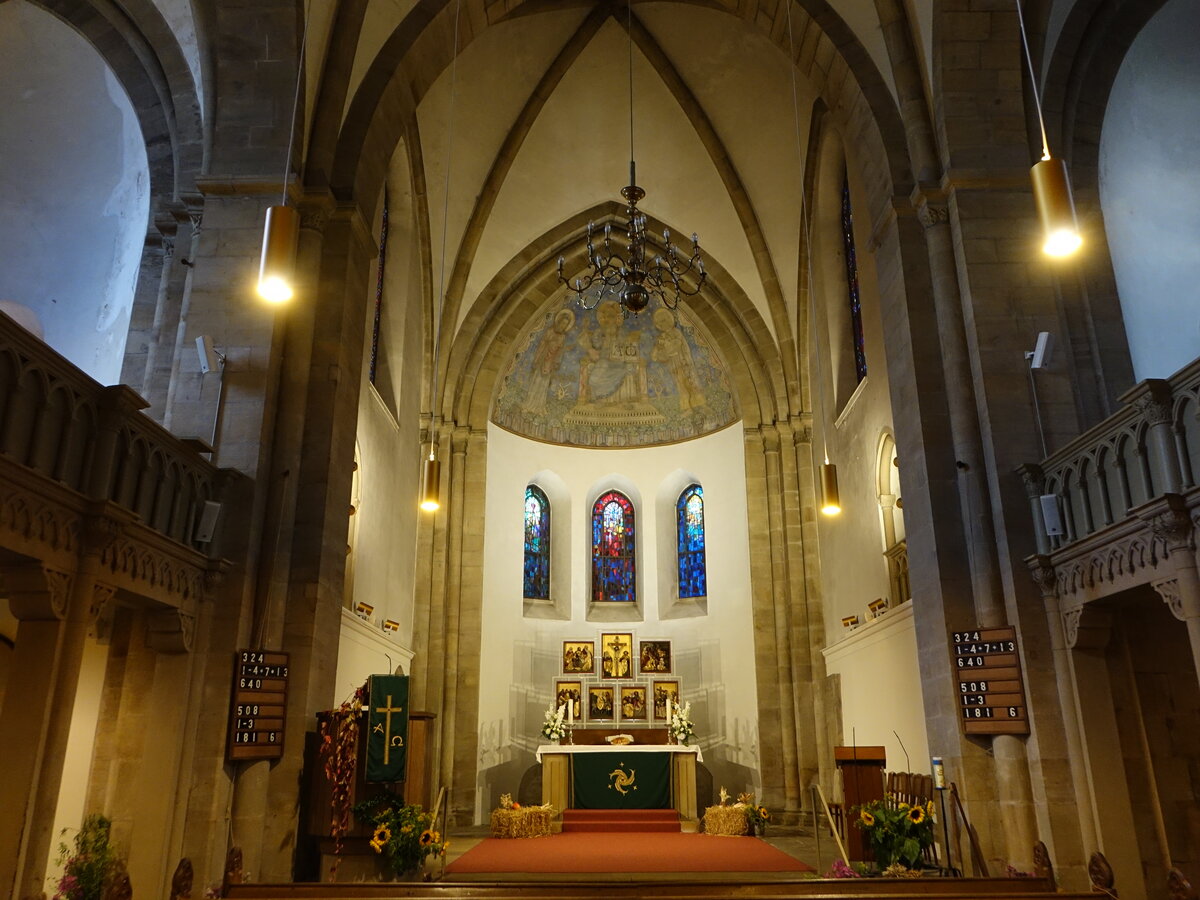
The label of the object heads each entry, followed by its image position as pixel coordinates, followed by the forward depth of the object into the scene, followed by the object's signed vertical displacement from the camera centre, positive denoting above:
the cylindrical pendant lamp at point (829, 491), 11.98 +3.39
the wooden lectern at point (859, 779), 11.23 +0.03
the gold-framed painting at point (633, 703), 20.45 +1.58
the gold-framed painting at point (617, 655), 20.95 +2.60
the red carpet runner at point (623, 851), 12.23 -0.91
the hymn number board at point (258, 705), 9.14 +0.72
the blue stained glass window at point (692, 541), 22.23 +5.25
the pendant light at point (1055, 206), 6.04 +3.37
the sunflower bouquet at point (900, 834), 9.21 -0.47
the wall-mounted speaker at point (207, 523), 9.38 +2.38
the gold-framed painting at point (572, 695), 20.50 +1.76
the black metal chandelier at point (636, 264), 11.90 +6.34
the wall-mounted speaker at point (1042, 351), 9.98 +4.16
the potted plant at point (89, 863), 7.94 -0.61
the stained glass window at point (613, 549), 22.67 +5.19
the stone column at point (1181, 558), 7.27 +1.58
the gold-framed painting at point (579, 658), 21.06 +2.56
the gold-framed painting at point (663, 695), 20.53 +1.74
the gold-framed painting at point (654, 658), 21.00 +2.54
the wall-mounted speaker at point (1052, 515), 9.23 +2.38
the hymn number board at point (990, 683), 9.19 +0.89
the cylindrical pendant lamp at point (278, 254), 6.73 +3.46
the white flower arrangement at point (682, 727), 18.89 +1.02
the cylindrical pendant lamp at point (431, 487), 13.07 +3.79
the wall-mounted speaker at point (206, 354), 10.11 +4.22
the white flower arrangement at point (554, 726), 18.88 +1.07
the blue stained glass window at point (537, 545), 22.33 +5.20
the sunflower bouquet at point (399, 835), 9.81 -0.49
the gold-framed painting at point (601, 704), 20.55 +1.57
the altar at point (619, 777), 17.41 +0.10
